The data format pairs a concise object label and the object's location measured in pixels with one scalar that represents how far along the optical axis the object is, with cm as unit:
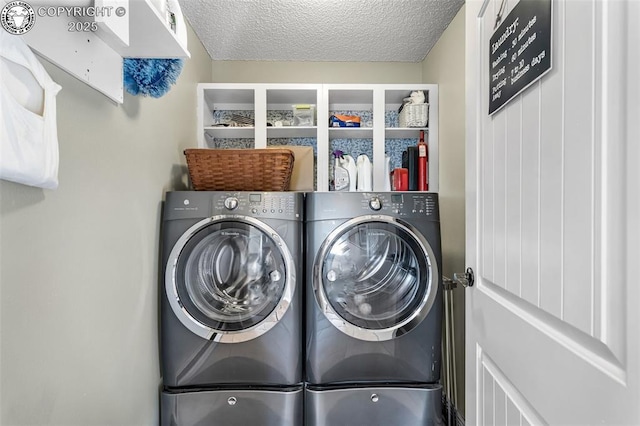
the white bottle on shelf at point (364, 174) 237
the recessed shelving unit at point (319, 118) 233
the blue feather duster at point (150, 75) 119
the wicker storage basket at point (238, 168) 177
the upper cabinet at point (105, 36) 85
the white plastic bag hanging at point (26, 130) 70
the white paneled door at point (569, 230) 52
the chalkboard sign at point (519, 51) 71
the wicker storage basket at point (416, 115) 234
